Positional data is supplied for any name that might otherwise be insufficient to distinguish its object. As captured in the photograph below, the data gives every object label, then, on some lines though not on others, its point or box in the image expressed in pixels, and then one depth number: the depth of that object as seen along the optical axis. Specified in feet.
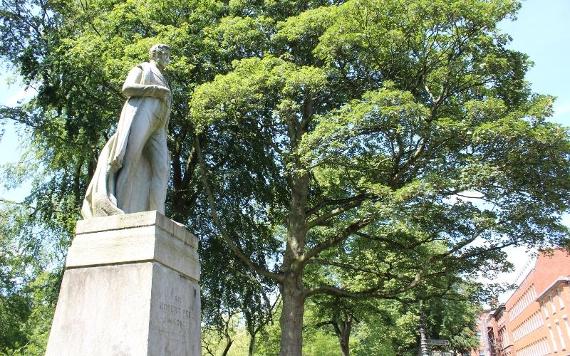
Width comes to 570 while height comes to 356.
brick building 148.05
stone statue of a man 19.40
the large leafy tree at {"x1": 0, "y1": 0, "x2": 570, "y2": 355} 46.98
